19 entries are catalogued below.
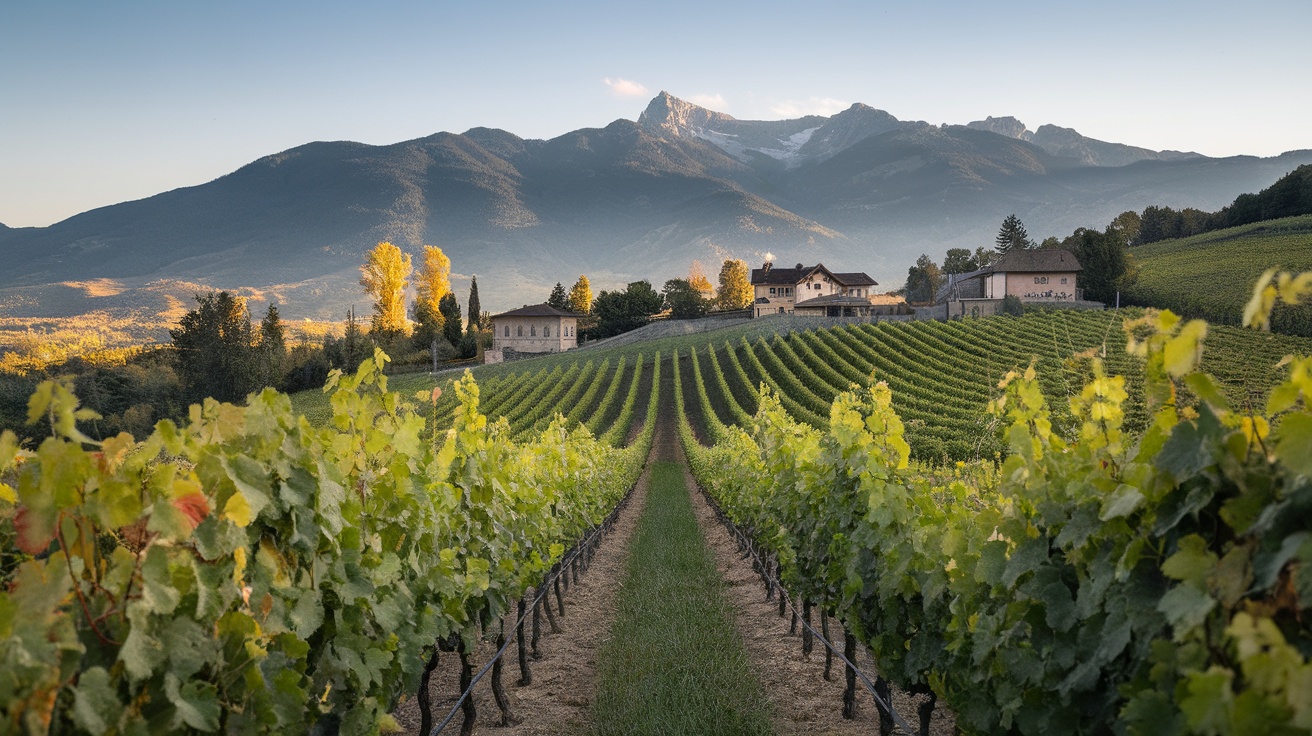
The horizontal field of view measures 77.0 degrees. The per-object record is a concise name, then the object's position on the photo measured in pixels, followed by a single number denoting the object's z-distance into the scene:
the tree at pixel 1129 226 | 101.69
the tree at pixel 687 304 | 84.12
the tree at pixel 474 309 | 85.93
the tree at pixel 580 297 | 97.00
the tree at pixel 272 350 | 59.69
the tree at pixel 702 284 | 110.27
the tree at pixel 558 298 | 94.94
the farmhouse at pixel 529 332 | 75.12
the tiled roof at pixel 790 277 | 89.06
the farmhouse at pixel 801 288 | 79.81
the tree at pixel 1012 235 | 102.06
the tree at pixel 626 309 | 81.69
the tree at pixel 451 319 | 78.75
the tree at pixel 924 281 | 117.52
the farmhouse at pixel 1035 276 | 67.56
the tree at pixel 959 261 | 117.19
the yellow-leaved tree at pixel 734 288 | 95.44
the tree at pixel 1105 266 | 64.88
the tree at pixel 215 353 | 58.97
